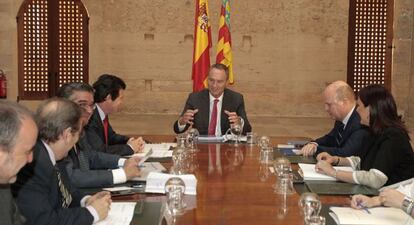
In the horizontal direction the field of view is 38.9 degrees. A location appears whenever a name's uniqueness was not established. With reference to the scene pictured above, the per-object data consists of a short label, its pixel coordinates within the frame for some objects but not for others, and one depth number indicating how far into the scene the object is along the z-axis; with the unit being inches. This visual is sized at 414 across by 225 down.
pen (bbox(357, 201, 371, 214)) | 111.5
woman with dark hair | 134.4
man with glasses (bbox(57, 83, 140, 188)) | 129.4
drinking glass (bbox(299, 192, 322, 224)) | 95.7
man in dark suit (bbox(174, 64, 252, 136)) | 229.3
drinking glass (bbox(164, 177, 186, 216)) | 102.6
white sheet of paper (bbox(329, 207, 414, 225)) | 102.0
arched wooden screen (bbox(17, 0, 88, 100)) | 478.9
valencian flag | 334.0
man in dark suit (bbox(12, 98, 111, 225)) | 96.3
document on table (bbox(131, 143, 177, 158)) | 168.9
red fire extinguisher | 428.9
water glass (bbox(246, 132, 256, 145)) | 191.2
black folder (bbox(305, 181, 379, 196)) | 124.7
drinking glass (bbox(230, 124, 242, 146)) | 192.9
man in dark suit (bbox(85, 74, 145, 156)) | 172.7
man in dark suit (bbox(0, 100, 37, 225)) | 75.9
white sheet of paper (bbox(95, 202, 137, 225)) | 101.4
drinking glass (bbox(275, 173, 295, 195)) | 121.5
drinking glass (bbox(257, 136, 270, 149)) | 162.0
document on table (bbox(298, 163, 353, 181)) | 137.8
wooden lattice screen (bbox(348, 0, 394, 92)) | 489.7
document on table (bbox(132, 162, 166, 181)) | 136.0
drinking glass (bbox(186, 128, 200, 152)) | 170.1
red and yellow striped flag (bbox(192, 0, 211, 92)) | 320.5
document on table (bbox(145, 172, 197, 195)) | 120.9
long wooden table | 102.3
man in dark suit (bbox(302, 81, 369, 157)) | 173.3
